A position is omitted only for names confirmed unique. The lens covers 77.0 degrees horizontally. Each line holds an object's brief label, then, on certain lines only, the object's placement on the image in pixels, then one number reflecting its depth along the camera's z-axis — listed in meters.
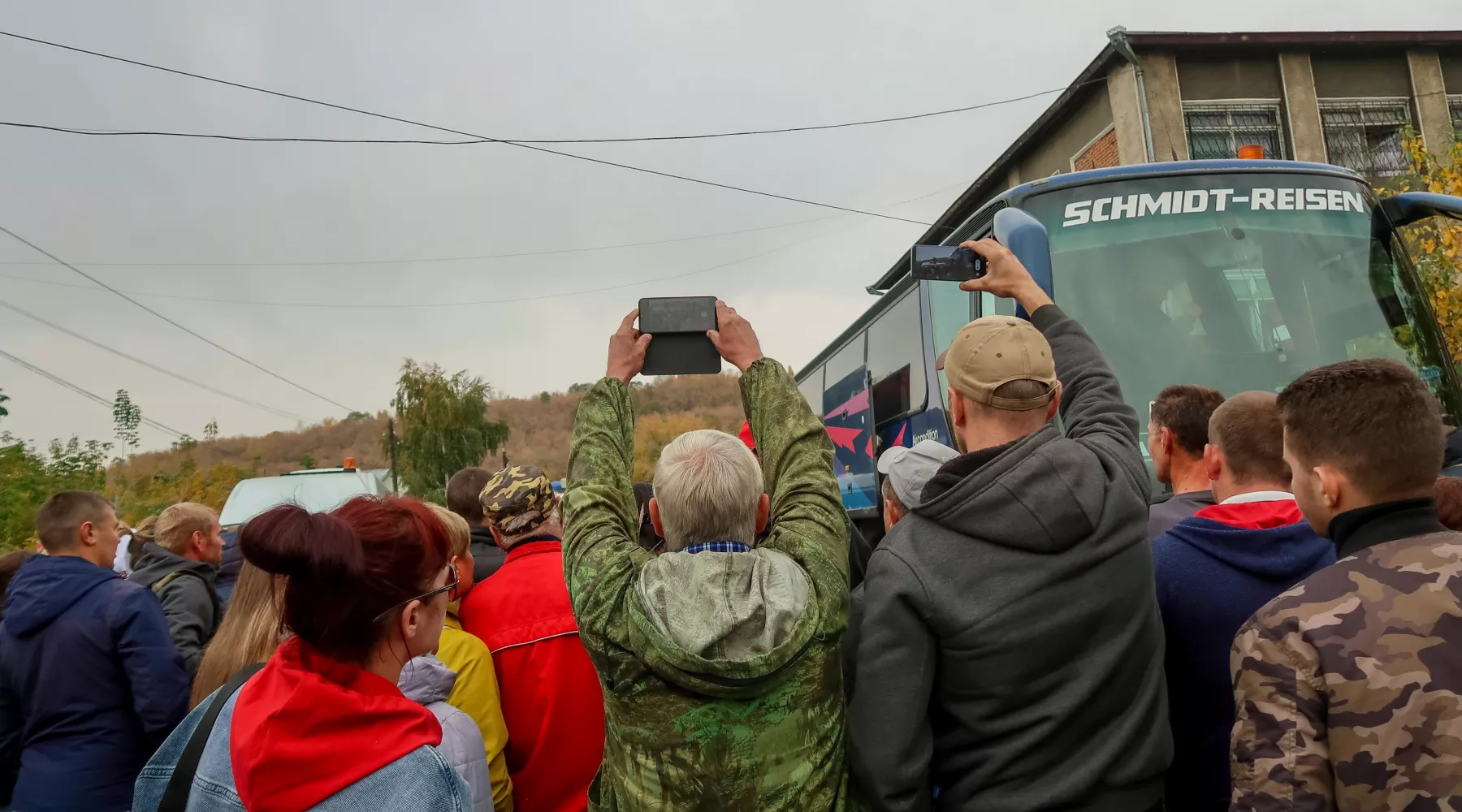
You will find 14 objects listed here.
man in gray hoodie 2.06
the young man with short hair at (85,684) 3.51
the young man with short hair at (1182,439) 3.05
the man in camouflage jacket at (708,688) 1.93
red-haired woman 1.59
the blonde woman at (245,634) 2.58
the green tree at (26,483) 13.48
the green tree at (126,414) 33.69
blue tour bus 4.70
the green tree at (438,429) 38.53
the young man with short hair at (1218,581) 2.38
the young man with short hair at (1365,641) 1.66
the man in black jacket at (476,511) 3.57
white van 12.91
